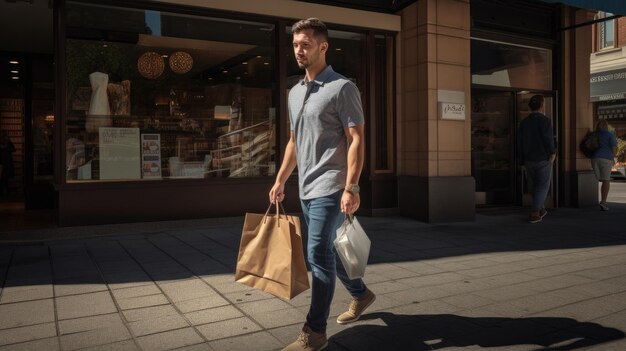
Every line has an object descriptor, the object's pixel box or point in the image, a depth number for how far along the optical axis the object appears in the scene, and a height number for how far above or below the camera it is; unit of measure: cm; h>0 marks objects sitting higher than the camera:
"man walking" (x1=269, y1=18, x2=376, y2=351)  312 +9
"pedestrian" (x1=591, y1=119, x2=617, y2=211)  1020 +28
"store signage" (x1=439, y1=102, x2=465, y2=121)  839 +95
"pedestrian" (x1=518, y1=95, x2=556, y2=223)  871 +27
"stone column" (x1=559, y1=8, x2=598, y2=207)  1064 +103
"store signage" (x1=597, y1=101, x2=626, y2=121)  2740 +303
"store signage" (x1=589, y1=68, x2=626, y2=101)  2630 +427
